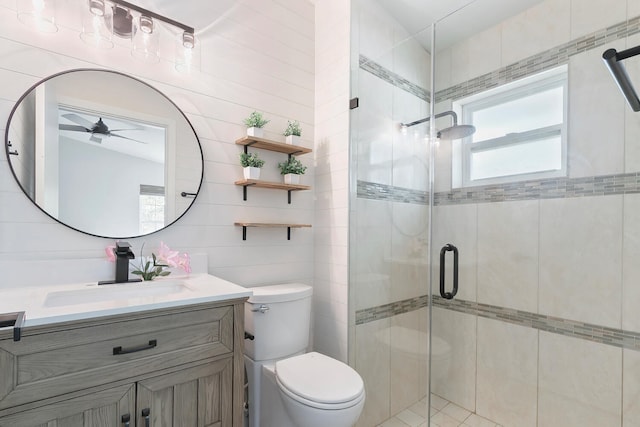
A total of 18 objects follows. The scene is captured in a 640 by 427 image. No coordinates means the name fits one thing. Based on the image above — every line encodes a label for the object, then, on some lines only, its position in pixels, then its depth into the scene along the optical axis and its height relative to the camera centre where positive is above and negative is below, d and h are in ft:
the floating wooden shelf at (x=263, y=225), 6.04 -0.24
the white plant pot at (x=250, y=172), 6.03 +0.76
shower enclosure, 5.35 -0.03
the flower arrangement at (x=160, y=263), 4.93 -0.80
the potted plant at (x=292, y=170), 6.55 +0.88
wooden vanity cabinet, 2.96 -1.68
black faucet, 4.69 -0.74
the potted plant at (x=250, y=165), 6.04 +0.91
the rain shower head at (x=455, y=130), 6.30 +1.66
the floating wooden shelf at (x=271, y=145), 6.08 +1.34
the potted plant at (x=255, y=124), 5.98 +1.67
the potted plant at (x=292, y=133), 6.57 +1.64
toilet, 4.32 -2.46
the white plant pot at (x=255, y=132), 5.97 +1.51
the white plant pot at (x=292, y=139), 6.57 +1.51
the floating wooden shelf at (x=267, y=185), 6.06 +0.55
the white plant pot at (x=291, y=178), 6.54 +0.71
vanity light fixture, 4.47 +2.85
